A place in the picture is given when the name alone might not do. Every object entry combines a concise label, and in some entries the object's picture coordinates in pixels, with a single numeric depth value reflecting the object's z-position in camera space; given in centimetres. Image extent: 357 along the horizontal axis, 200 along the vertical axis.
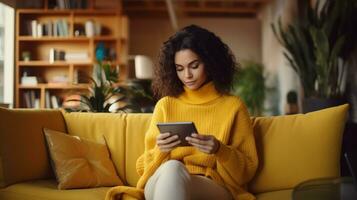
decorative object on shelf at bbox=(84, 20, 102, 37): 698
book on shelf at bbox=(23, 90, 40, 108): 695
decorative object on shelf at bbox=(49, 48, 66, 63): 702
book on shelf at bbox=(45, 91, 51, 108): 700
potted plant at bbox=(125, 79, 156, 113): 356
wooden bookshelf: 695
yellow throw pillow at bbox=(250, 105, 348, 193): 192
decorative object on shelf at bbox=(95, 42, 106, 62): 698
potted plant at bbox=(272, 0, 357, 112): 409
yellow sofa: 192
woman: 175
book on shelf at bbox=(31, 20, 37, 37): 701
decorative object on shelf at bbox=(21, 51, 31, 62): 693
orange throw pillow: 206
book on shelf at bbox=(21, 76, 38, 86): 689
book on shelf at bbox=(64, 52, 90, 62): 704
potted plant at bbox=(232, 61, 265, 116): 780
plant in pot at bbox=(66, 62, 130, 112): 293
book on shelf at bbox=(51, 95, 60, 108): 700
